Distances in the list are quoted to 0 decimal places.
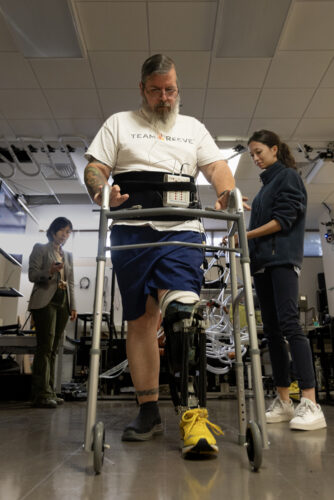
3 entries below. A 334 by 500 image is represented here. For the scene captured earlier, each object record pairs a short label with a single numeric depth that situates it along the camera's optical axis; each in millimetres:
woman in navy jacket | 1894
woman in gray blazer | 3308
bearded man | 1384
